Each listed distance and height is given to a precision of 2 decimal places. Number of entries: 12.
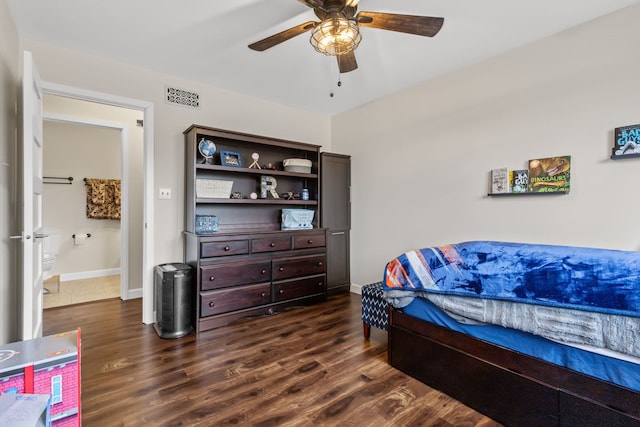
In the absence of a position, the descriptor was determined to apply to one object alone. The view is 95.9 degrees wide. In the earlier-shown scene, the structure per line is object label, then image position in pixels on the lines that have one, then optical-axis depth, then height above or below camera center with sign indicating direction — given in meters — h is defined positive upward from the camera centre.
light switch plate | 3.03 +0.21
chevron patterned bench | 2.41 -0.82
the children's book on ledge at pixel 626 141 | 1.94 +0.50
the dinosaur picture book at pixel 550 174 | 2.24 +0.31
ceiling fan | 1.64 +1.12
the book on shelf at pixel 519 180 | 2.44 +0.28
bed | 1.26 -0.60
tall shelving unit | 2.79 -0.28
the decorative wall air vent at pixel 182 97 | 3.07 +1.26
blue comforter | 1.29 -0.33
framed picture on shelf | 3.20 +0.62
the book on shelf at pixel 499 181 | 2.55 +0.30
